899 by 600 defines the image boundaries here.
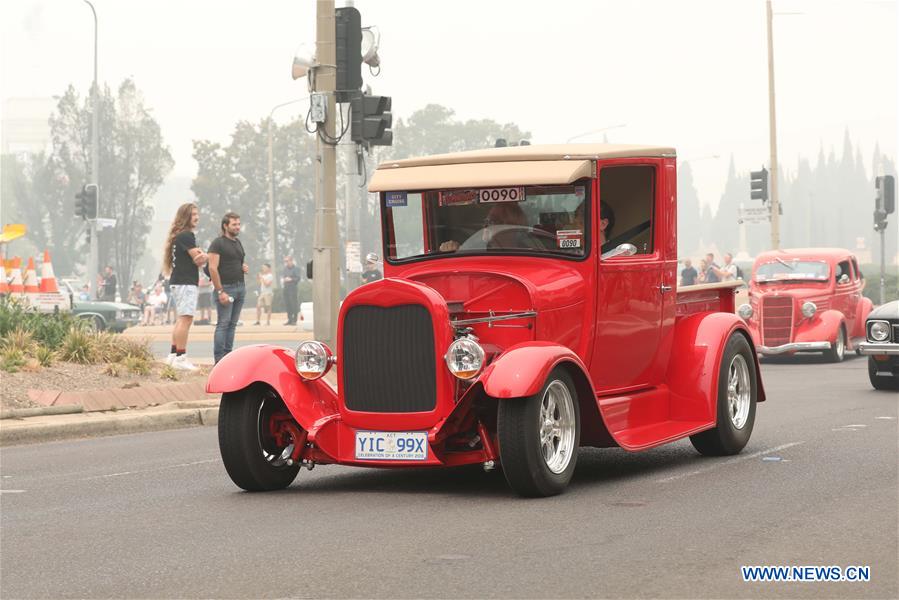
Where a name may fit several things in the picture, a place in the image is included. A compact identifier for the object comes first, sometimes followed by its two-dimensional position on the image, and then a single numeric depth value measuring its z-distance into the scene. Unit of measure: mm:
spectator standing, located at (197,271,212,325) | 41991
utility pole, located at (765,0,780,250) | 41344
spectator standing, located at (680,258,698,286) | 33438
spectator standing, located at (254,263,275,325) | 42597
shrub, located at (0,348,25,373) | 14422
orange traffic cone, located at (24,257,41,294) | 22941
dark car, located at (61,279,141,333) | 33144
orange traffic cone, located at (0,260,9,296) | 19891
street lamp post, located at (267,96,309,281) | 61844
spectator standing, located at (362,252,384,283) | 10731
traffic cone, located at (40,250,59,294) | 23050
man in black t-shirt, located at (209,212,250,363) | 16484
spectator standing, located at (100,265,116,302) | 46781
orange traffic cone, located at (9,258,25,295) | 21531
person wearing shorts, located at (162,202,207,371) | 16406
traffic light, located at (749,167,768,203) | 40938
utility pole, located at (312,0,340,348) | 17250
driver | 9633
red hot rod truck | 8500
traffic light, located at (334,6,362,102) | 17578
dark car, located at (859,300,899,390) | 16281
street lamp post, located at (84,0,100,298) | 46719
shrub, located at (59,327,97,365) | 15477
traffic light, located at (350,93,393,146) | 17734
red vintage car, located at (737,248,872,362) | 23406
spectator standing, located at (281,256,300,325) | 40281
